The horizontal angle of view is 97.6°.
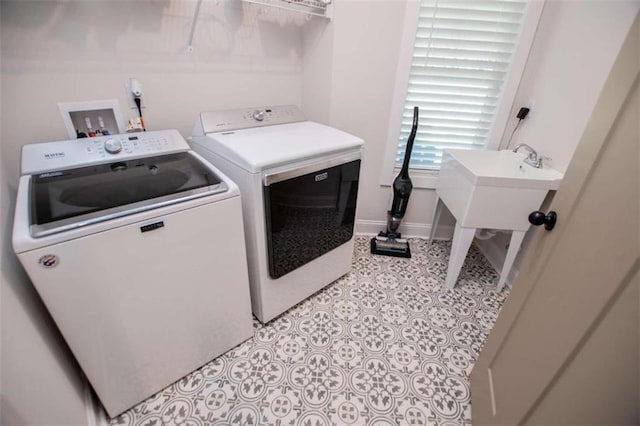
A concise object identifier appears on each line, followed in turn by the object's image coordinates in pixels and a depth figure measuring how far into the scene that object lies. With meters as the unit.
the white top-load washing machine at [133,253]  0.86
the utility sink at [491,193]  1.49
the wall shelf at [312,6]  1.64
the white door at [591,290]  0.58
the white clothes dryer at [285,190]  1.24
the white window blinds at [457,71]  1.73
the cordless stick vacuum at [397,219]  2.00
